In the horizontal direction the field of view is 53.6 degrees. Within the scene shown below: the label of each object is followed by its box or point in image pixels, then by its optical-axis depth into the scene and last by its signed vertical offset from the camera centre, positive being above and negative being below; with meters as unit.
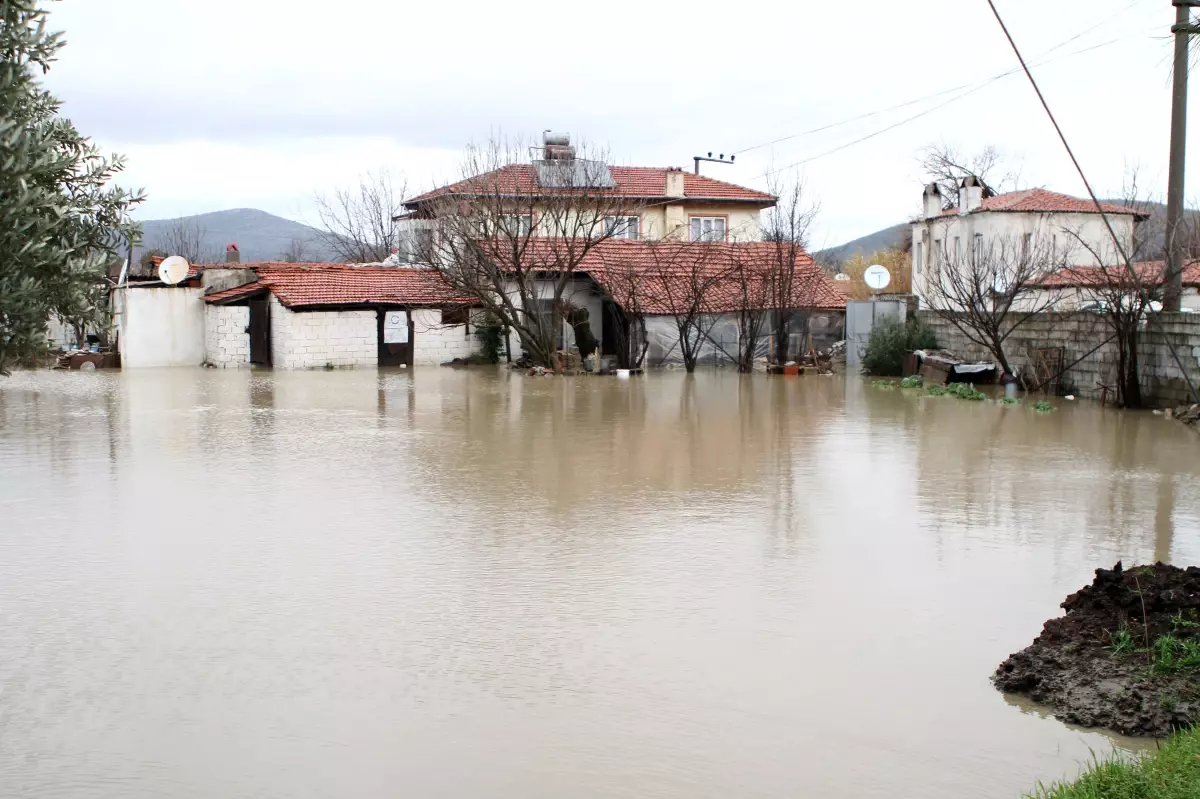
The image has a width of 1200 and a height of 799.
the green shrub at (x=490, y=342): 37.63 -0.83
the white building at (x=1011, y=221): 37.62 +2.99
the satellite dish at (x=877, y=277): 34.69 +1.07
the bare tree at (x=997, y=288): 25.17 +0.54
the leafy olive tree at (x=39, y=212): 5.01 +0.49
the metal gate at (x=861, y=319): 33.34 -0.15
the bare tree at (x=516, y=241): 32.28 +2.08
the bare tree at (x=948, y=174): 57.91 +6.95
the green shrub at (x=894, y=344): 30.55 -0.79
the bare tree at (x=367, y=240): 59.71 +4.02
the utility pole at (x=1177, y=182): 19.88 +2.20
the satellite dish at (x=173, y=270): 37.53 +1.51
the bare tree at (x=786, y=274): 33.44 +1.15
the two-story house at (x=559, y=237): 32.50 +2.25
